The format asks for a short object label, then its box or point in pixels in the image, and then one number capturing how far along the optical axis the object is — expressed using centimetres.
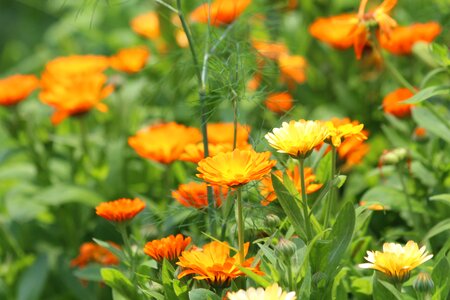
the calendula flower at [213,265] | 148
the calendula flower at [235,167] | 147
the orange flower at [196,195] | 163
